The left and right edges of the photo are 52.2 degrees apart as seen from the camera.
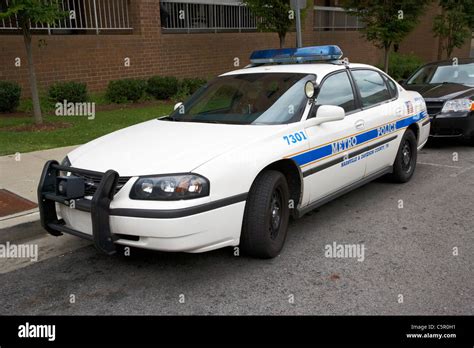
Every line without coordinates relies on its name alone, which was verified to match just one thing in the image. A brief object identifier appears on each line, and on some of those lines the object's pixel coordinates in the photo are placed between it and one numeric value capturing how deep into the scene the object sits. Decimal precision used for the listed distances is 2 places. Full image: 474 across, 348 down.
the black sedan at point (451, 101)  8.00
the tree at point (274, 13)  12.66
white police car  3.40
